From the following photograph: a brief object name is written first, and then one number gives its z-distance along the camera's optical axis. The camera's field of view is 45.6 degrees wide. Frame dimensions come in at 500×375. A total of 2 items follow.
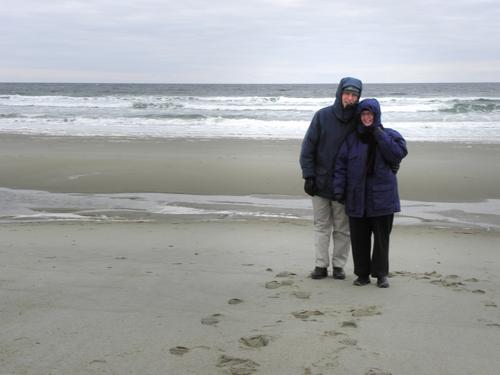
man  4.55
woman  4.41
